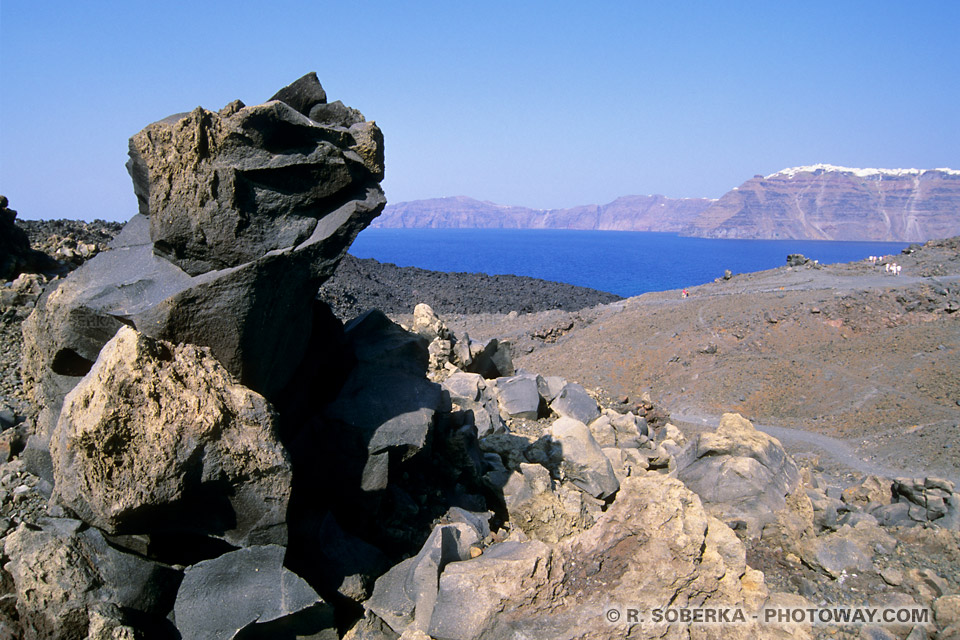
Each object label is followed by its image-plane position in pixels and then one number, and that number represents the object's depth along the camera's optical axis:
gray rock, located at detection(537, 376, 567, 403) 10.10
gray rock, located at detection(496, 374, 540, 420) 9.44
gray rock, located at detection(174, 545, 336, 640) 3.91
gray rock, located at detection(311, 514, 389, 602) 4.60
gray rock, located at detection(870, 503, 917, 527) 8.83
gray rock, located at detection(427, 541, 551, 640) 3.96
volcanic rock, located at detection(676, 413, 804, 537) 7.45
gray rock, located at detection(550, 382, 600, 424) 9.85
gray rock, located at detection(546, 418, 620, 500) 7.11
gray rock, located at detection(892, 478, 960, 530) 8.79
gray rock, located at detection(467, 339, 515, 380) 11.48
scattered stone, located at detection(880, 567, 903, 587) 6.05
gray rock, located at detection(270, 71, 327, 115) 5.16
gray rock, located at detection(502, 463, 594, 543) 6.12
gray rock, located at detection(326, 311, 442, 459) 5.38
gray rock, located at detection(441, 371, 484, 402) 8.98
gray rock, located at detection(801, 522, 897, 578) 6.32
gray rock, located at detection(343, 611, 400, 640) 4.35
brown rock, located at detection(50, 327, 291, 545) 3.74
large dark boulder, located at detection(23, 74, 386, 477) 4.43
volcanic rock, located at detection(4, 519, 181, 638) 3.71
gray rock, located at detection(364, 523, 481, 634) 4.25
